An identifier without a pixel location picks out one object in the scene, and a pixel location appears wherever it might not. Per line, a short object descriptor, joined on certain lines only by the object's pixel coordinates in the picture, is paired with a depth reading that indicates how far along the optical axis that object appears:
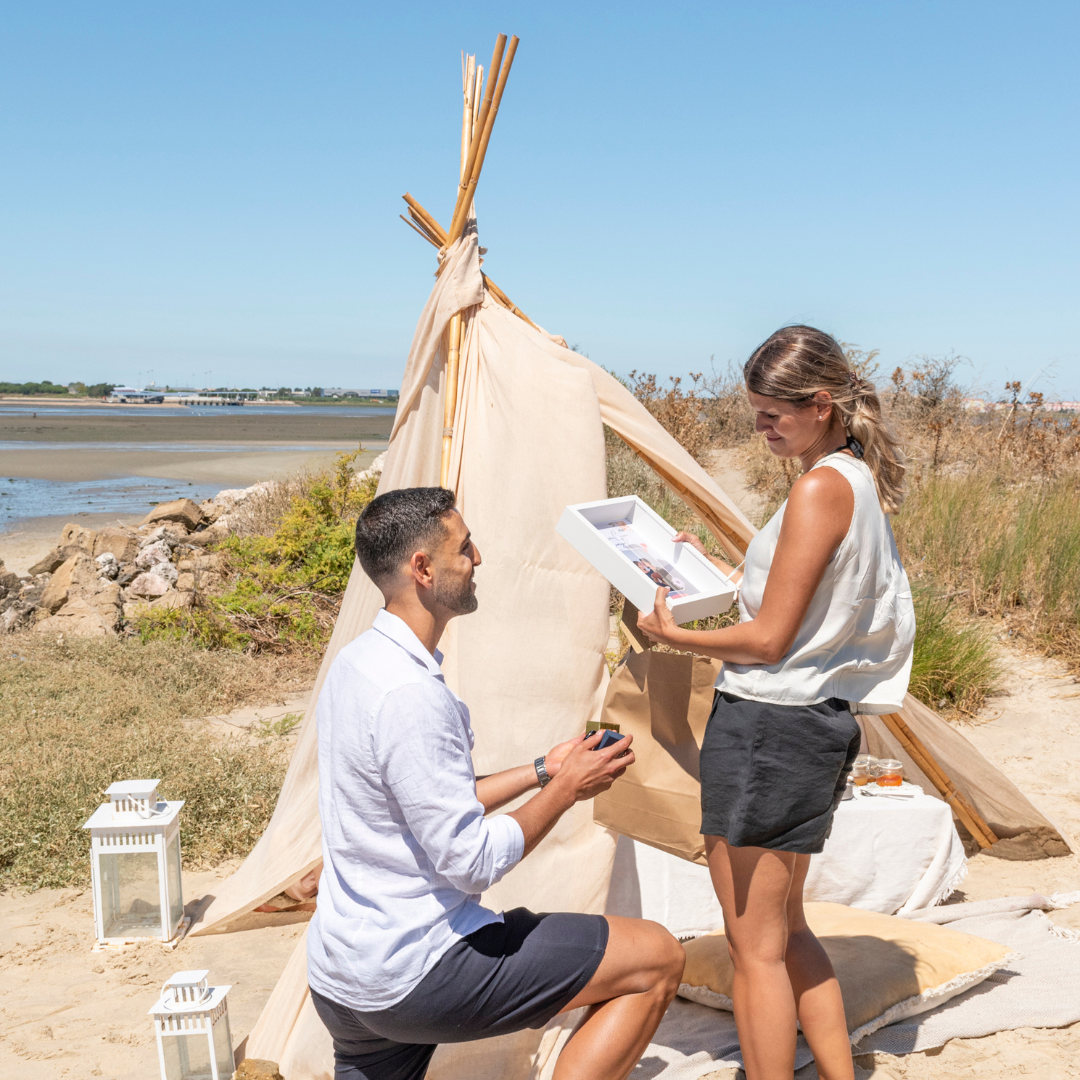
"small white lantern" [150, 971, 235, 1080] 2.82
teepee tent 3.21
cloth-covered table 3.72
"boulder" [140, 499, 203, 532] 12.59
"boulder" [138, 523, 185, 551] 10.96
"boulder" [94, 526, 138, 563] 10.64
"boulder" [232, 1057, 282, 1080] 2.82
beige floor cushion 3.23
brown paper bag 2.81
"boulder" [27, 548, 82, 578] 10.54
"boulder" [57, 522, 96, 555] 10.82
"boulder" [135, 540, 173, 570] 10.27
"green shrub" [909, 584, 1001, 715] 6.14
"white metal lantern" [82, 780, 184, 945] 3.75
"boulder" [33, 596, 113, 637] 8.23
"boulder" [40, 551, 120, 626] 8.77
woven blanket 3.14
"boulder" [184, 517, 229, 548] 11.45
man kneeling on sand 1.93
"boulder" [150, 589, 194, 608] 8.19
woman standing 2.20
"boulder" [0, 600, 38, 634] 8.77
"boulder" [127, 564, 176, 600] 9.48
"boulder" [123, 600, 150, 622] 8.15
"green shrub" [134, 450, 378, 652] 7.70
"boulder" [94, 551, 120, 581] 9.86
